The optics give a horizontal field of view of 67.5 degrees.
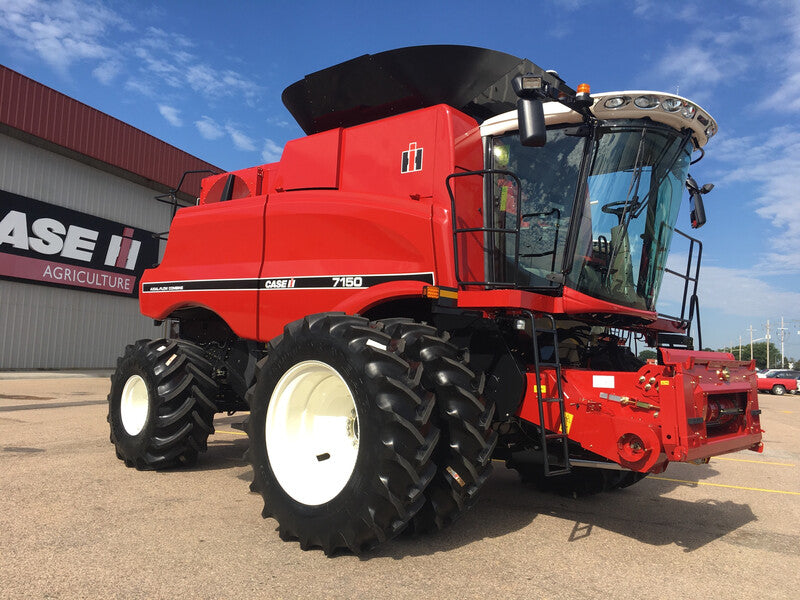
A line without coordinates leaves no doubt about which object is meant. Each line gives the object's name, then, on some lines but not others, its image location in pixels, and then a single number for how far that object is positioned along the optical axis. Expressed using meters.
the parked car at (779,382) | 34.12
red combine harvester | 3.68
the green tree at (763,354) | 105.56
